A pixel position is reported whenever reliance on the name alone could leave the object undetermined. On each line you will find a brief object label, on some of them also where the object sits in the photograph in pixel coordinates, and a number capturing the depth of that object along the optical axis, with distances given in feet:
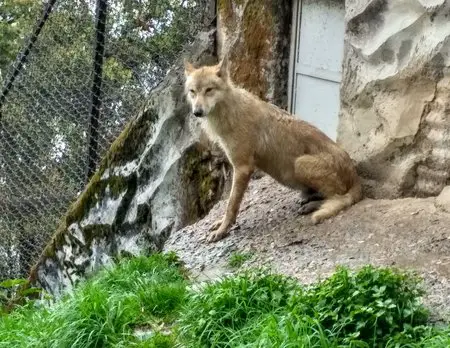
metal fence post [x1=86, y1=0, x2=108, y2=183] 24.82
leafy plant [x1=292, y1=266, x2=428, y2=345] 14.37
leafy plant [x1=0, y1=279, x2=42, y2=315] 22.56
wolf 21.01
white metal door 23.71
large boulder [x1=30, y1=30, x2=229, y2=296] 24.73
